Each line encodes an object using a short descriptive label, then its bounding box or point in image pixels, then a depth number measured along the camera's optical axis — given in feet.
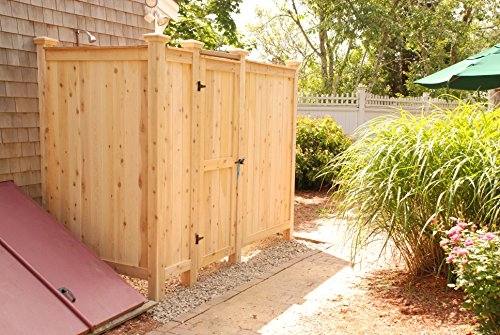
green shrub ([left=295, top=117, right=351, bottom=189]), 32.68
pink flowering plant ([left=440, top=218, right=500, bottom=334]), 11.03
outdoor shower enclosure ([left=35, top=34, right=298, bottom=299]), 14.53
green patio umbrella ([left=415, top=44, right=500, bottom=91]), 18.81
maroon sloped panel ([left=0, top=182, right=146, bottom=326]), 13.32
